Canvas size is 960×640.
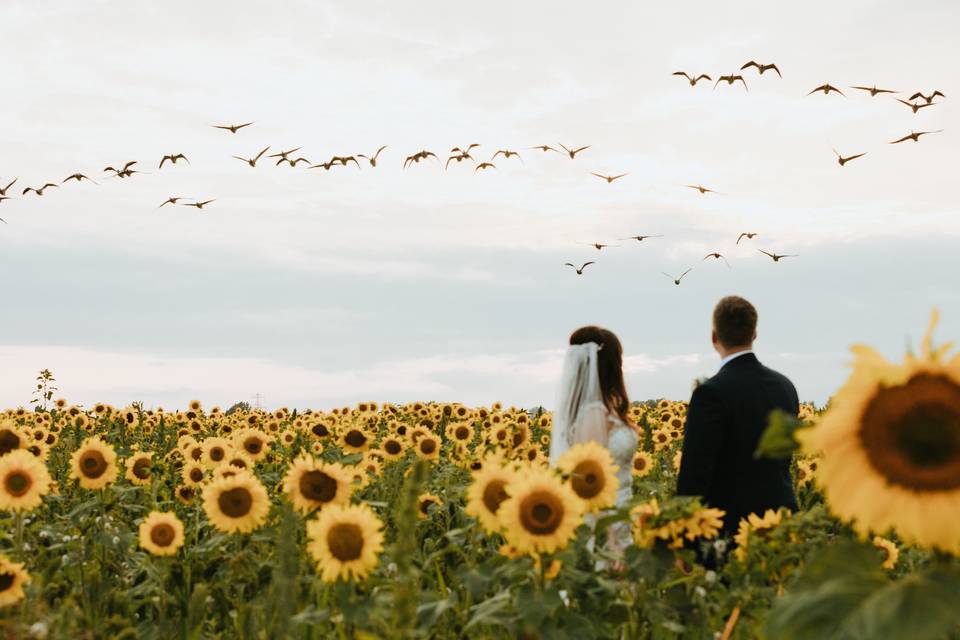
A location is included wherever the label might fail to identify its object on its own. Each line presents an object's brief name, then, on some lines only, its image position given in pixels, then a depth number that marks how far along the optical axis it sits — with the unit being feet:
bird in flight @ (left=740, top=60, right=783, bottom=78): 59.73
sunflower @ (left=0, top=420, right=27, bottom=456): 30.22
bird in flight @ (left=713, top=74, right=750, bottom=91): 61.97
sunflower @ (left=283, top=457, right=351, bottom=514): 18.48
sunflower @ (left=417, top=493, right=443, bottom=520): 25.36
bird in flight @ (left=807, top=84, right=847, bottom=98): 54.19
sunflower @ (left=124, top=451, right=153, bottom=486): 30.60
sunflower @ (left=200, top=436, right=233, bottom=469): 29.16
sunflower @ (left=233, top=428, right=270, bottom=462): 34.51
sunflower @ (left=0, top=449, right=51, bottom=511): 22.74
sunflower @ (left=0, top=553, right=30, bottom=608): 14.87
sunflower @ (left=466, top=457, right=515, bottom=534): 14.70
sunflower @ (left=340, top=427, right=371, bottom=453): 33.60
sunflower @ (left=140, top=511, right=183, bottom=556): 20.20
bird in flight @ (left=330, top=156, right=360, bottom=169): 71.41
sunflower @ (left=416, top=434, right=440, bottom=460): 35.63
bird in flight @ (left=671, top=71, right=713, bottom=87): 63.00
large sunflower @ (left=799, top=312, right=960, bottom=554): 7.26
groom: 21.24
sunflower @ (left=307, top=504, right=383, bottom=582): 14.46
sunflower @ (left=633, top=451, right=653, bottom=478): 32.47
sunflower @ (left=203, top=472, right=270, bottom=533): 19.86
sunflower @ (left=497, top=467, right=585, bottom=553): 12.86
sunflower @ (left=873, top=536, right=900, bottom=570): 16.17
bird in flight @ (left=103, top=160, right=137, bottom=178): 66.03
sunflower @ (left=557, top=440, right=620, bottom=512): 15.34
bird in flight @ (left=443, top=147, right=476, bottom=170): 69.52
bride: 23.91
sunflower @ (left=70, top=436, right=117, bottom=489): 24.86
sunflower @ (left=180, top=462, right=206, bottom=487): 29.14
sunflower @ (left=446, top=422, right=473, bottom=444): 41.29
